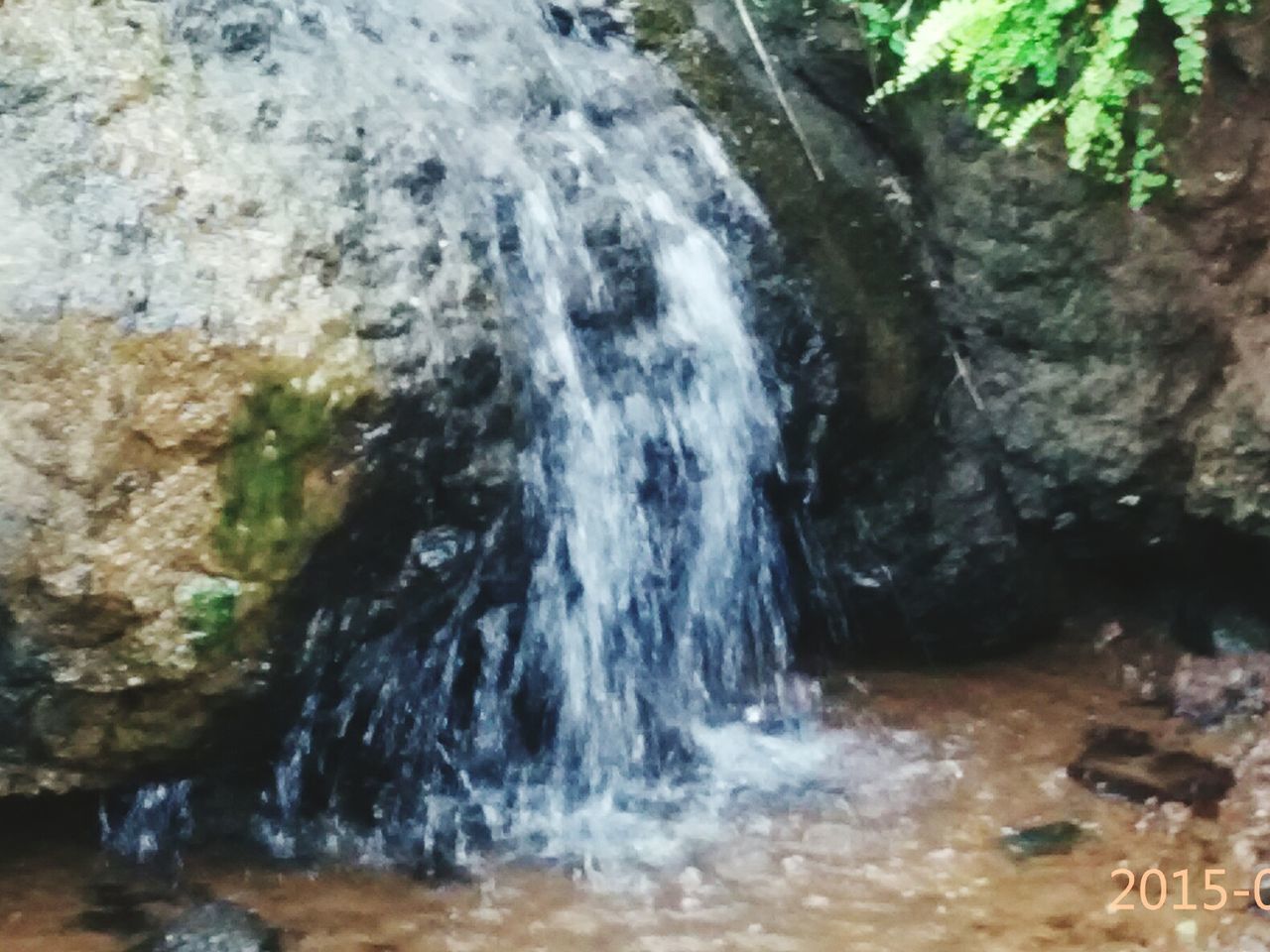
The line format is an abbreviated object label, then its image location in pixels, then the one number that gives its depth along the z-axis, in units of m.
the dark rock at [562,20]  4.35
